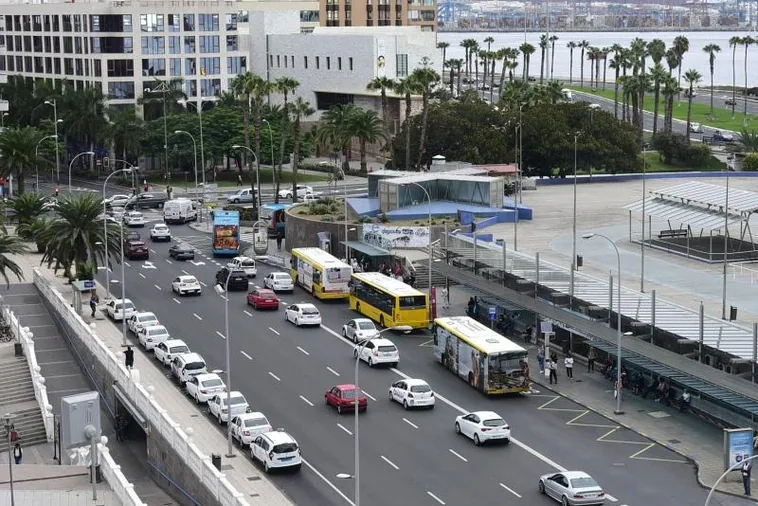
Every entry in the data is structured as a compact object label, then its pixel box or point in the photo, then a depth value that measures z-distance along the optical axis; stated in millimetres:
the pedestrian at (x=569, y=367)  68375
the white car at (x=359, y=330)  75562
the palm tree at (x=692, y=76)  193625
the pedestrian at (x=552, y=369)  67312
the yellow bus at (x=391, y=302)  77688
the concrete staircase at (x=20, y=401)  67188
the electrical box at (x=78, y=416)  54562
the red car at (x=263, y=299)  85188
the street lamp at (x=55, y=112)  143462
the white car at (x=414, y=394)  63531
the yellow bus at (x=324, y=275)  86938
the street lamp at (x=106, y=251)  87500
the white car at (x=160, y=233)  112956
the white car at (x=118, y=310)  80875
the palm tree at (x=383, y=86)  140625
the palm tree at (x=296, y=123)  126062
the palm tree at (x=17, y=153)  125750
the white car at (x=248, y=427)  57500
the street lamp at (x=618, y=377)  62469
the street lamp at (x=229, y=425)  56594
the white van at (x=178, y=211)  123188
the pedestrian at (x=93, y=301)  82062
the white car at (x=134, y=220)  119812
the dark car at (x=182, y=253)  104062
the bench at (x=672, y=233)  95312
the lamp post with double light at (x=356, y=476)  47781
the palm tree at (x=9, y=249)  82062
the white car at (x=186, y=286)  90500
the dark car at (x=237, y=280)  91625
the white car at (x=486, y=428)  58000
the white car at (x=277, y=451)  54438
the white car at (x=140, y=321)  77625
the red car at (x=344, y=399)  63156
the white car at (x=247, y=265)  95375
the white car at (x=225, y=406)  60562
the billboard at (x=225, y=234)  105125
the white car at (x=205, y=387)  64438
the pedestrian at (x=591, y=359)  70000
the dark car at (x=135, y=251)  104144
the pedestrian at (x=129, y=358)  67025
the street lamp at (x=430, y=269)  81156
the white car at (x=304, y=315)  80250
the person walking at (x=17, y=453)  62256
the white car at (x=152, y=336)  75188
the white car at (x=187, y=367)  67438
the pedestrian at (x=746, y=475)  51469
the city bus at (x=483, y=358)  65250
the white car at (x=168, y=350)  71506
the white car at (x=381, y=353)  71062
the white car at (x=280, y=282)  90144
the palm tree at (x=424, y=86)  128250
